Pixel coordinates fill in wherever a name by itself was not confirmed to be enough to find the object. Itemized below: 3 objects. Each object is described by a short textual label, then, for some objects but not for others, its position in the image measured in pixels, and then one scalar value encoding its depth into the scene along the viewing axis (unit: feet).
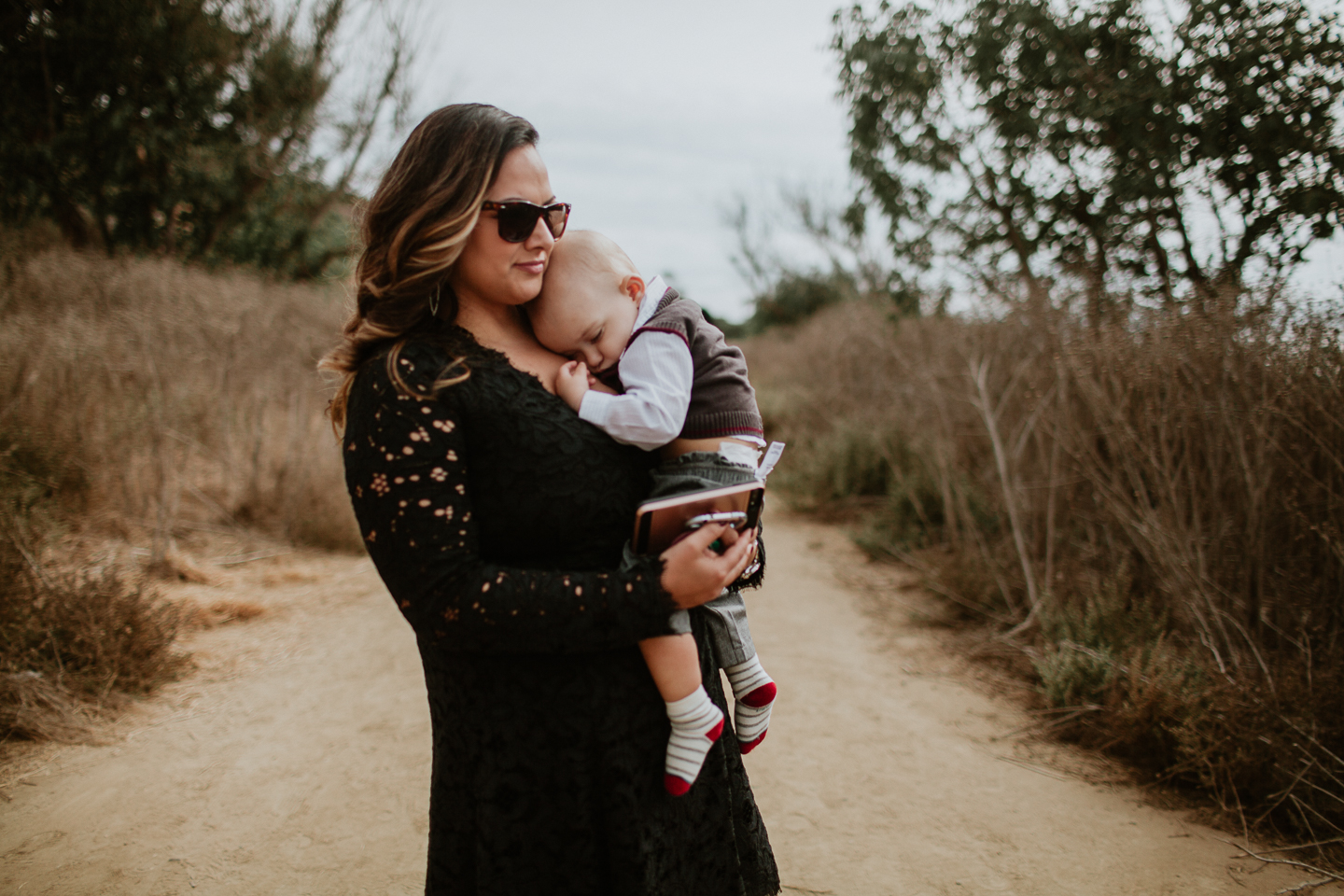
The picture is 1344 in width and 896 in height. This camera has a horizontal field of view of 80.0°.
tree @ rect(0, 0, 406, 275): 34.86
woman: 4.05
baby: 4.67
